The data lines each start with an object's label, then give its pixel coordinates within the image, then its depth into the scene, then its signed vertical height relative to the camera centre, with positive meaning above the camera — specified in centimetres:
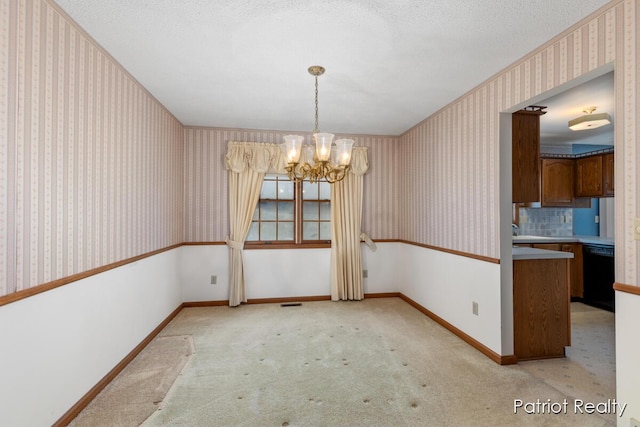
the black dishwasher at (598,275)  428 -92
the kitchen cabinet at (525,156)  301 +54
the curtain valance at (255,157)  459 +84
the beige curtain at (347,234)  485 -33
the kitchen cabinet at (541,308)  295 -93
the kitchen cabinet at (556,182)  514 +49
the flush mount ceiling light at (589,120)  361 +108
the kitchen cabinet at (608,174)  463 +55
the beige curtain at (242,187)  459 +40
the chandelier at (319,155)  254 +49
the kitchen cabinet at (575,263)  468 -79
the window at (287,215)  488 -3
